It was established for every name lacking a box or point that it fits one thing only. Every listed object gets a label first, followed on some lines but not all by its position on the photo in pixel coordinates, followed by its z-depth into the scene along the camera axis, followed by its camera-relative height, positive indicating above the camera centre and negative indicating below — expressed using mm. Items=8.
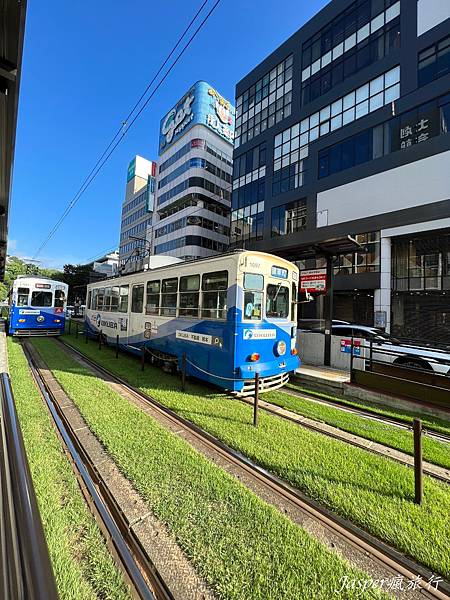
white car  7942 -995
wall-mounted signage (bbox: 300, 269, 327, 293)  11469 +1399
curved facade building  46594 +21903
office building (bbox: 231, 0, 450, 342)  19000 +12254
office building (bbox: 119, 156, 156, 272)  61531 +23403
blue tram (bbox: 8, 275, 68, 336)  16531 +71
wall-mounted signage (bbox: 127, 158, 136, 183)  72125 +34101
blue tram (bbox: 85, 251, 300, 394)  6887 -118
